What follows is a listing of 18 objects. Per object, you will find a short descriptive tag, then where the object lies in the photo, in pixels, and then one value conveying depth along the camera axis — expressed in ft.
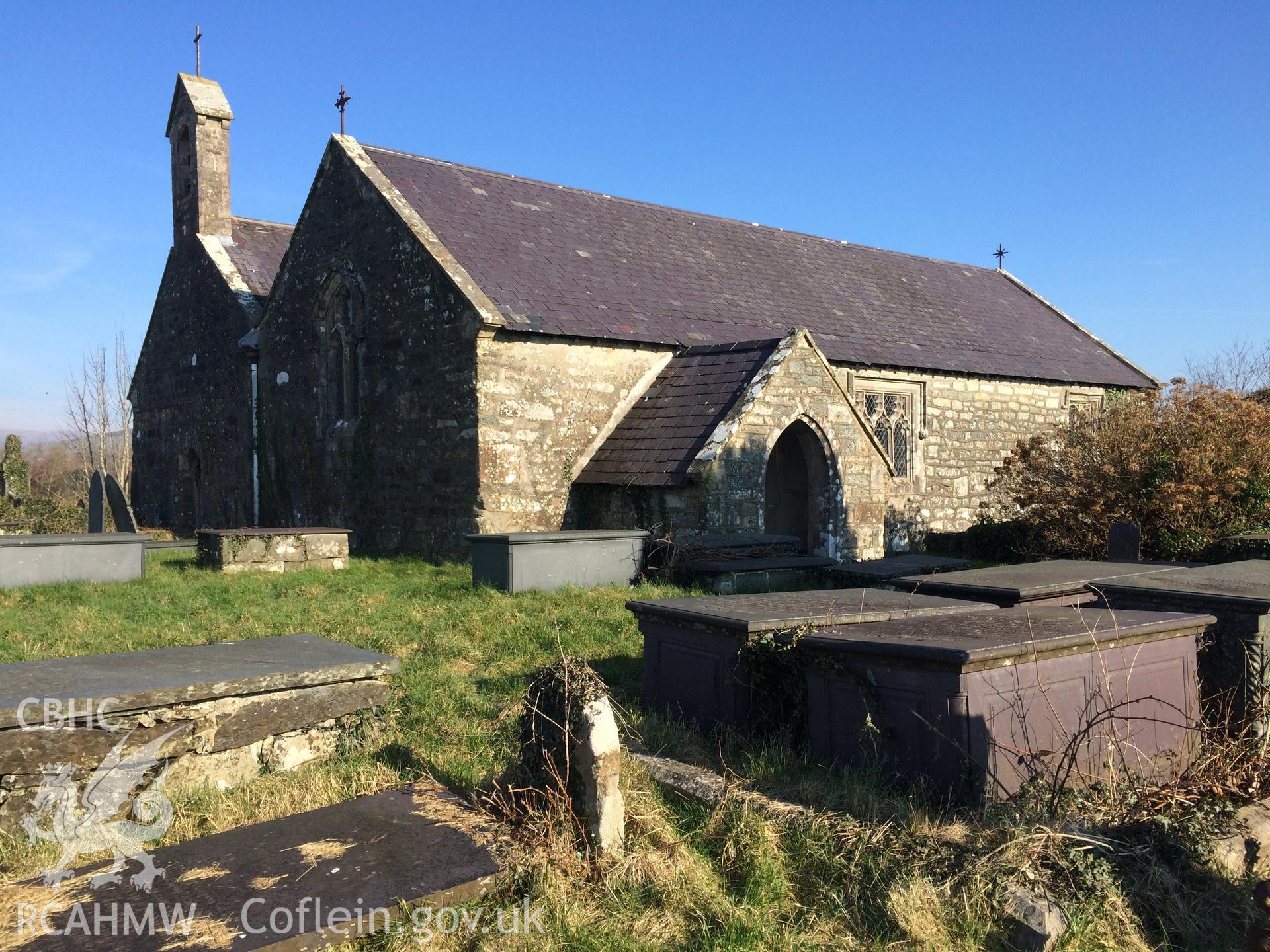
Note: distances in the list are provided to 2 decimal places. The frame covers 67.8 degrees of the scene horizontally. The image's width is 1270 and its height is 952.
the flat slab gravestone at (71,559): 33.37
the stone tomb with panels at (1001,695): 14.16
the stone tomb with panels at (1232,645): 18.38
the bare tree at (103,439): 101.96
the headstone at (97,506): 48.60
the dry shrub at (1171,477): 35.53
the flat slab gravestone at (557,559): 32.71
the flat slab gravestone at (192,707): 13.89
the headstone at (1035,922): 11.20
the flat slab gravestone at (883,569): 34.37
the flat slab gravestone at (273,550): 37.22
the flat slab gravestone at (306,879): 10.61
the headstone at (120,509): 48.49
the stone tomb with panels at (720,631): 18.08
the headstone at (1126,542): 30.17
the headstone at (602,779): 13.30
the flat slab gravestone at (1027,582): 21.79
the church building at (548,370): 41.65
